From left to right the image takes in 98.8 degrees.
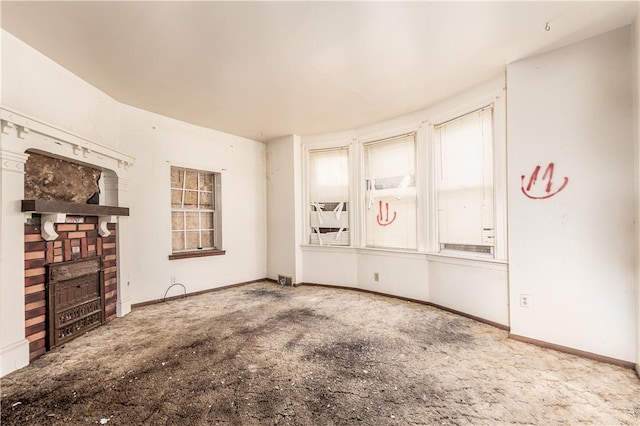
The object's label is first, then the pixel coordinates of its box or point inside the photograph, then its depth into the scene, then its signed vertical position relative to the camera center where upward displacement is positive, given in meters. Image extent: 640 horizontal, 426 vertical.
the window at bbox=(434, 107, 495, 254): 3.02 +0.34
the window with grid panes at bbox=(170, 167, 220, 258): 4.21 +0.05
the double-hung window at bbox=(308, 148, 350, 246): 4.57 +0.28
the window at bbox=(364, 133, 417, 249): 3.86 +0.30
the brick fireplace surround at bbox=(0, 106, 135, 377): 2.07 -0.17
